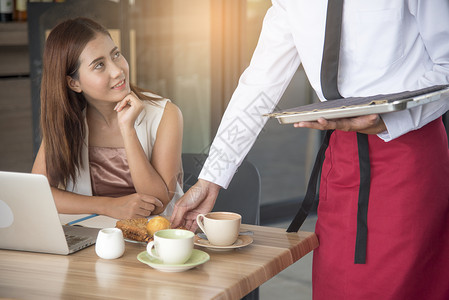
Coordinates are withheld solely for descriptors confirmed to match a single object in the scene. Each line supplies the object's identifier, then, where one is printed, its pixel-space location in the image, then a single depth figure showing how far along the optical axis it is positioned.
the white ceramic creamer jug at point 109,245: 2.14
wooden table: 1.97
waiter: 2.19
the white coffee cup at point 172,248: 2.05
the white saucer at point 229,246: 2.17
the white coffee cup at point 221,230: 2.18
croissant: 2.25
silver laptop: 2.14
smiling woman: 2.91
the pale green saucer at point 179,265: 2.05
